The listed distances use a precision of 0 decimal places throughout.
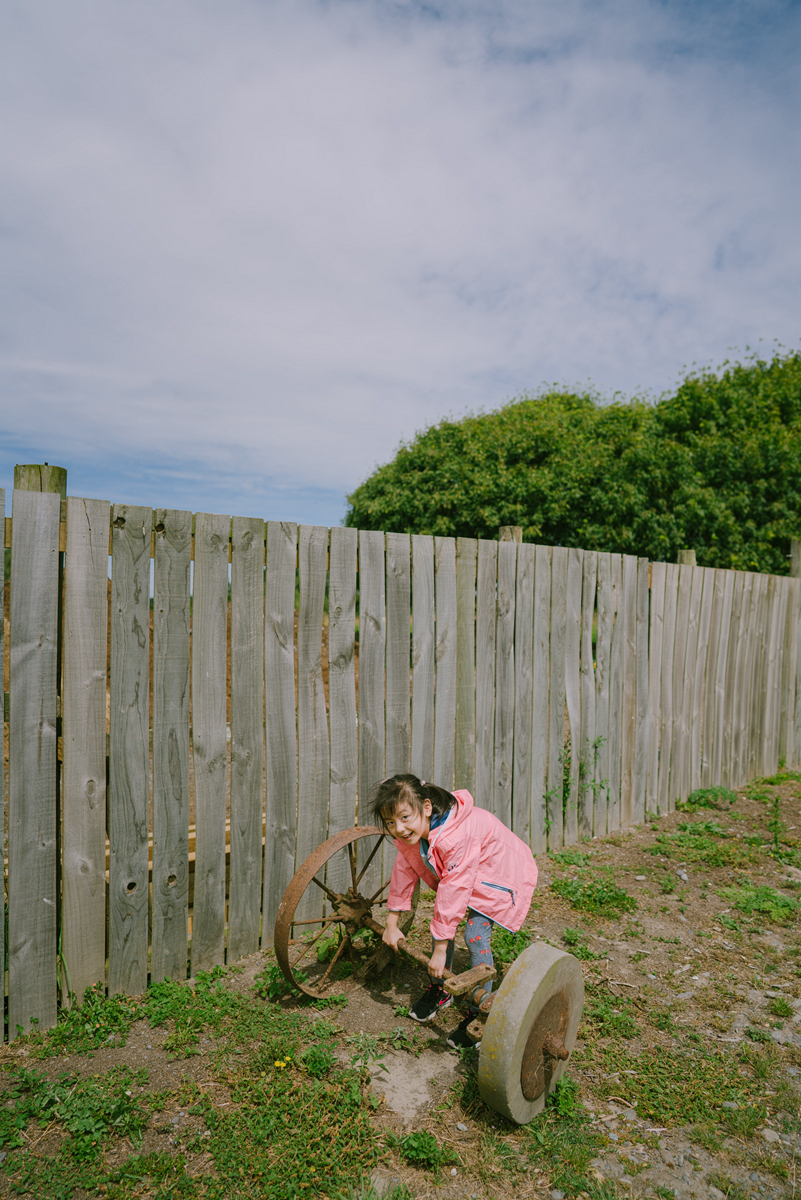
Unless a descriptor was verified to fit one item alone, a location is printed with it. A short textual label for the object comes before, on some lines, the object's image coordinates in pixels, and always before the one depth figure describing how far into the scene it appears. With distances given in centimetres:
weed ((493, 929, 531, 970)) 331
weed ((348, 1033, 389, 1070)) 259
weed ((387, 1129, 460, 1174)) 216
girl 277
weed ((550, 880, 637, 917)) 399
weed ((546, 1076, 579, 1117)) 240
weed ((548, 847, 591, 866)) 467
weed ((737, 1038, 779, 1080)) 264
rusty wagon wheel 289
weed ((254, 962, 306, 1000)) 298
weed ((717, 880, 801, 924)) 403
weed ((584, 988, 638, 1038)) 287
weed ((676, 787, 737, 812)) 611
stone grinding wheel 218
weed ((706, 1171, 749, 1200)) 208
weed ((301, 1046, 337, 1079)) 249
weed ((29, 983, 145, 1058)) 264
